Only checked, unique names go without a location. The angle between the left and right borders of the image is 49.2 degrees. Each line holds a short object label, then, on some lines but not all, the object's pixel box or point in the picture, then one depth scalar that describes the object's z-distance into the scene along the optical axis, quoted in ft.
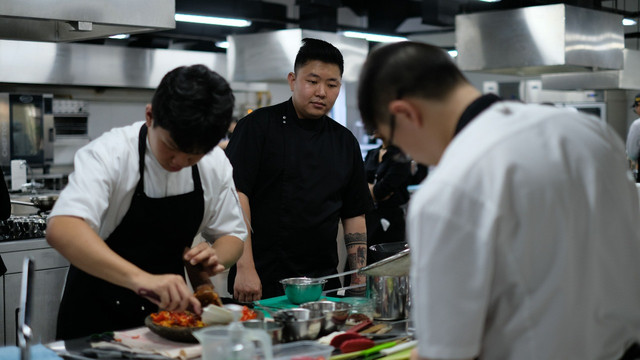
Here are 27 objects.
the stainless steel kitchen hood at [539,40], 19.07
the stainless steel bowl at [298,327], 5.75
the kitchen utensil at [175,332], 5.64
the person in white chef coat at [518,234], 3.57
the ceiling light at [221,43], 39.03
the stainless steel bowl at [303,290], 7.14
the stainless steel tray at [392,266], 6.46
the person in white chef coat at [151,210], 5.74
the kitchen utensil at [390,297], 6.57
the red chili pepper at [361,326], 6.09
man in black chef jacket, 9.10
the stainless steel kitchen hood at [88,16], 9.91
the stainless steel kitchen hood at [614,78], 29.35
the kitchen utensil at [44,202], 13.12
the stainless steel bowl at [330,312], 6.08
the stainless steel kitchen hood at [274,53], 21.91
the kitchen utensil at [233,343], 4.59
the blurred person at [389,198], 17.43
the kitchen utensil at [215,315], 5.65
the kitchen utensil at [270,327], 5.56
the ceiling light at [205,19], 23.89
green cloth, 6.95
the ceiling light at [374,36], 28.68
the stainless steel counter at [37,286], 12.15
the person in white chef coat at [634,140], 26.23
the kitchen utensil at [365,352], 5.35
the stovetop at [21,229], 12.55
